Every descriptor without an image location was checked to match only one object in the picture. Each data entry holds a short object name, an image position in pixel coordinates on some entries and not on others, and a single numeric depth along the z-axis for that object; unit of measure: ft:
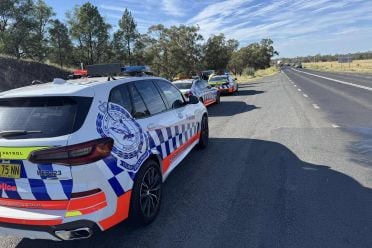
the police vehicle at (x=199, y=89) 48.63
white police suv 10.82
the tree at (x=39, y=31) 185.46
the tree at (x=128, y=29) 217.97
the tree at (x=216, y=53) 163.63
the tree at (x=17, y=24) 171.42
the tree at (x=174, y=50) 139.33
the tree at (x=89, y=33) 204.95
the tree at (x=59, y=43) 210.59
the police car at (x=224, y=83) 76.38
